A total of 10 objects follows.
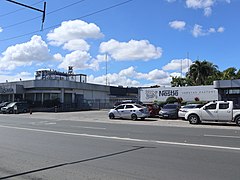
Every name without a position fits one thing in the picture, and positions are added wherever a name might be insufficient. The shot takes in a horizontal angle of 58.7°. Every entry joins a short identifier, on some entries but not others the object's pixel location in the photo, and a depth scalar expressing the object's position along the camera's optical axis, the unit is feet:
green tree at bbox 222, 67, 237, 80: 133.73
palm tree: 137.35
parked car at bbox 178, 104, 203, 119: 62.52
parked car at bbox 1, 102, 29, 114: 107.59
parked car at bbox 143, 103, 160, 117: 72.53
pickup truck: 48.75
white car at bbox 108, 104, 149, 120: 64.27
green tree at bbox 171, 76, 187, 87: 155.98
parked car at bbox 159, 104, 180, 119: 66.85
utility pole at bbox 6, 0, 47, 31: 29.57
